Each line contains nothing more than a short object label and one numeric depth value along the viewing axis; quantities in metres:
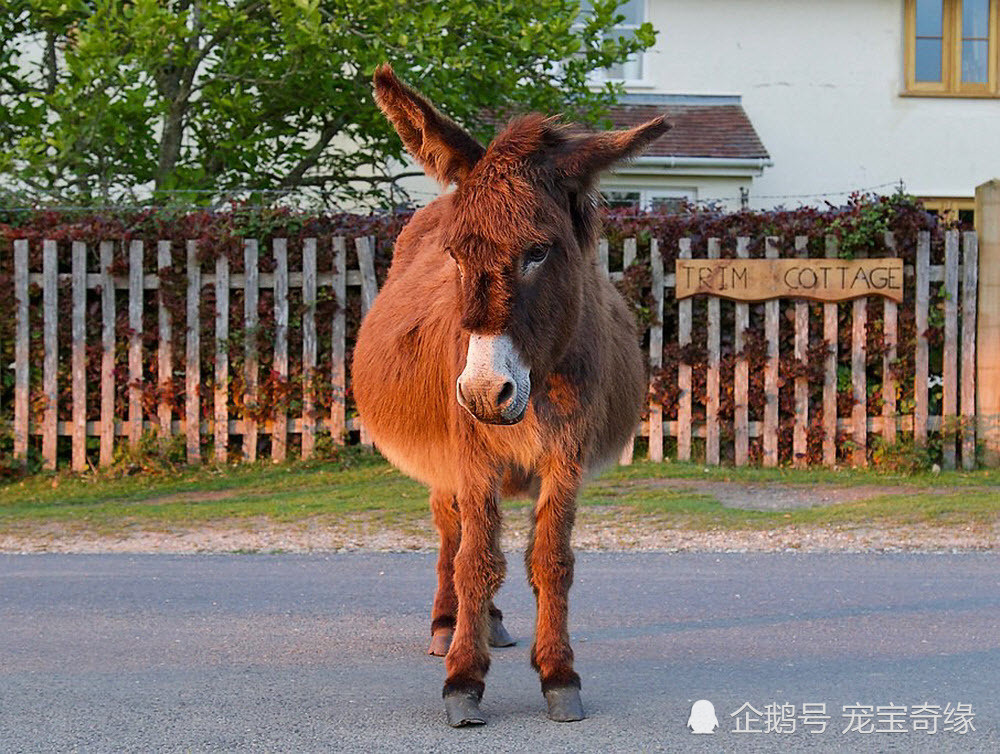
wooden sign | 12.60
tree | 12.91
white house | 21.50
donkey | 4.77
